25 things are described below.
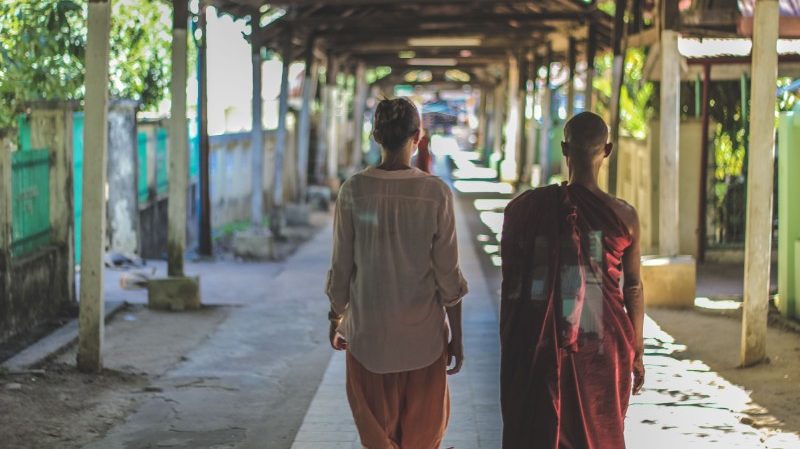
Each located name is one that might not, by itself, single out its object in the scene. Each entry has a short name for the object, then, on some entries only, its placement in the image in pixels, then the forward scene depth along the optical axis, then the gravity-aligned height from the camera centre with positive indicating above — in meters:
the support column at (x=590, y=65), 16.59 +1.24
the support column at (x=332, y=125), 24.34 +0.63
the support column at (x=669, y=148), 9.75 +0.03
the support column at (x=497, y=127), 36.12 +0.80
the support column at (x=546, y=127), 23.70 +0.52
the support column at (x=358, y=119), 30.62 +0.88
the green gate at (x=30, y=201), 8.85 -0.37
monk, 3.98 -0.56
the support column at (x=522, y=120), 28.03 +0.79
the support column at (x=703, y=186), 12.60 -0.37
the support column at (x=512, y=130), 30.31 +0.59
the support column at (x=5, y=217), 8.32 -0.46
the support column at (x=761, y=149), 6.98 +0.02
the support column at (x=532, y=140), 26.38 +0.29
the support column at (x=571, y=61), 19.97 +1.58
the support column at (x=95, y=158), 7.17 -0.03
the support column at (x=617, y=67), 12.24 +0.90
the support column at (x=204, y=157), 14.09 -0.05
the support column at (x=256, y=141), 15.63 +0.16
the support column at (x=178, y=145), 10.41 +0.07
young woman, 4.04 -0.48
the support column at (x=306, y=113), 19.42 +0.67
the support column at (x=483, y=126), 45.19 +1.08
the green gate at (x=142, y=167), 14.38 -0.17
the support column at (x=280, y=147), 17.66 +0.09
